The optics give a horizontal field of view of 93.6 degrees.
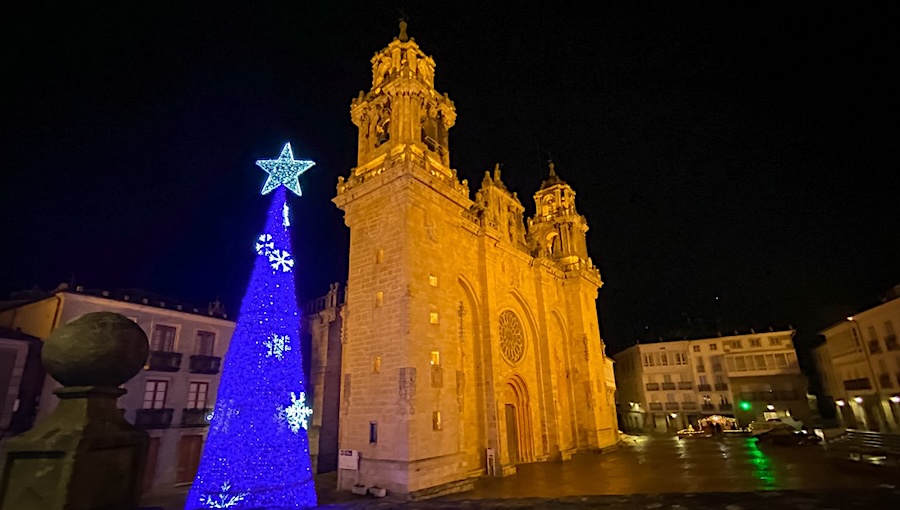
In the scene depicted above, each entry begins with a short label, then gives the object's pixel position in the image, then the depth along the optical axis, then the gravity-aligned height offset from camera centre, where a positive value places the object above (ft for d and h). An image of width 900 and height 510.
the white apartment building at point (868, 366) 92.48 +5.05
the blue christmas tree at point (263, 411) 35.78 -0.47
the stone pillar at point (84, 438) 10.33 -0.66
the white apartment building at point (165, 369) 61.11 +5.98
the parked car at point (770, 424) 87.86 -8.40
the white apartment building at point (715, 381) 144.46 +3.67
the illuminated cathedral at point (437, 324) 49.52 +10.68
